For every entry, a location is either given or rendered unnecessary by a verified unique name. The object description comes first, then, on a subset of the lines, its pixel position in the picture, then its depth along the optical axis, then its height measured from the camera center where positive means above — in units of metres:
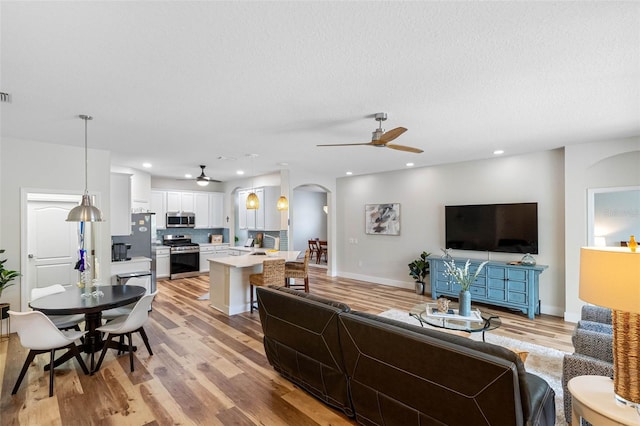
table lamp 1.42 -0.41
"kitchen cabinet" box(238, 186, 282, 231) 7.55 +0.05
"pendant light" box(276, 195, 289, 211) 6.17 +0.22
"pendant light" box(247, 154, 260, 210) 6.04 +0.26
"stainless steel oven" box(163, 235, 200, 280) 7.84 -1.10
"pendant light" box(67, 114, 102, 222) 3.20 +0.04
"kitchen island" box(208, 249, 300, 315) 5.00 -1.14
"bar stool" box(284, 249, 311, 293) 5.49 -1.00
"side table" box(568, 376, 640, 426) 1.50 -1.01
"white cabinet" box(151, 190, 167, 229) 7.95 +0.24
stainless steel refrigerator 6.00 -0.43
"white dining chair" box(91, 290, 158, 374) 3.09 -1.16
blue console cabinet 4.77 -1.21
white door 4.66 -0.45
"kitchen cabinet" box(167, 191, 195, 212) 8.23 +0.39
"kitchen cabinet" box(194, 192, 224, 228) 8.73 +0.18
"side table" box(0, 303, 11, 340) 3.95 -1.33
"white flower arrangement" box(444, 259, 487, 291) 3.42 -0.77
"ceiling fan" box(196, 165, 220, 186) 6.25 +0.73
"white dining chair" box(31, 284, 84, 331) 3.23 -1.14
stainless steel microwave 8.09 -0.13
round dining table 2.92 -0.90
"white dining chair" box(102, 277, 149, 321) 3.54 -1.15
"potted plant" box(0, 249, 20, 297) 3.82 -0.78
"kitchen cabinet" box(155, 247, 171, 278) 7.72 -1.22
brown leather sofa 1.53 -0.97
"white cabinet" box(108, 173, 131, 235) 5.35 +0.21
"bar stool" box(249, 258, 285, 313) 4.75 -0.96
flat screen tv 5.10 -0.25
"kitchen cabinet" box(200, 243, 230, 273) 8.45 -1.06
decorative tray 3.28 -1.13
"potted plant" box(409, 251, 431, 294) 6.28 -1.18
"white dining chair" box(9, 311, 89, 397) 2.60 -1.08
